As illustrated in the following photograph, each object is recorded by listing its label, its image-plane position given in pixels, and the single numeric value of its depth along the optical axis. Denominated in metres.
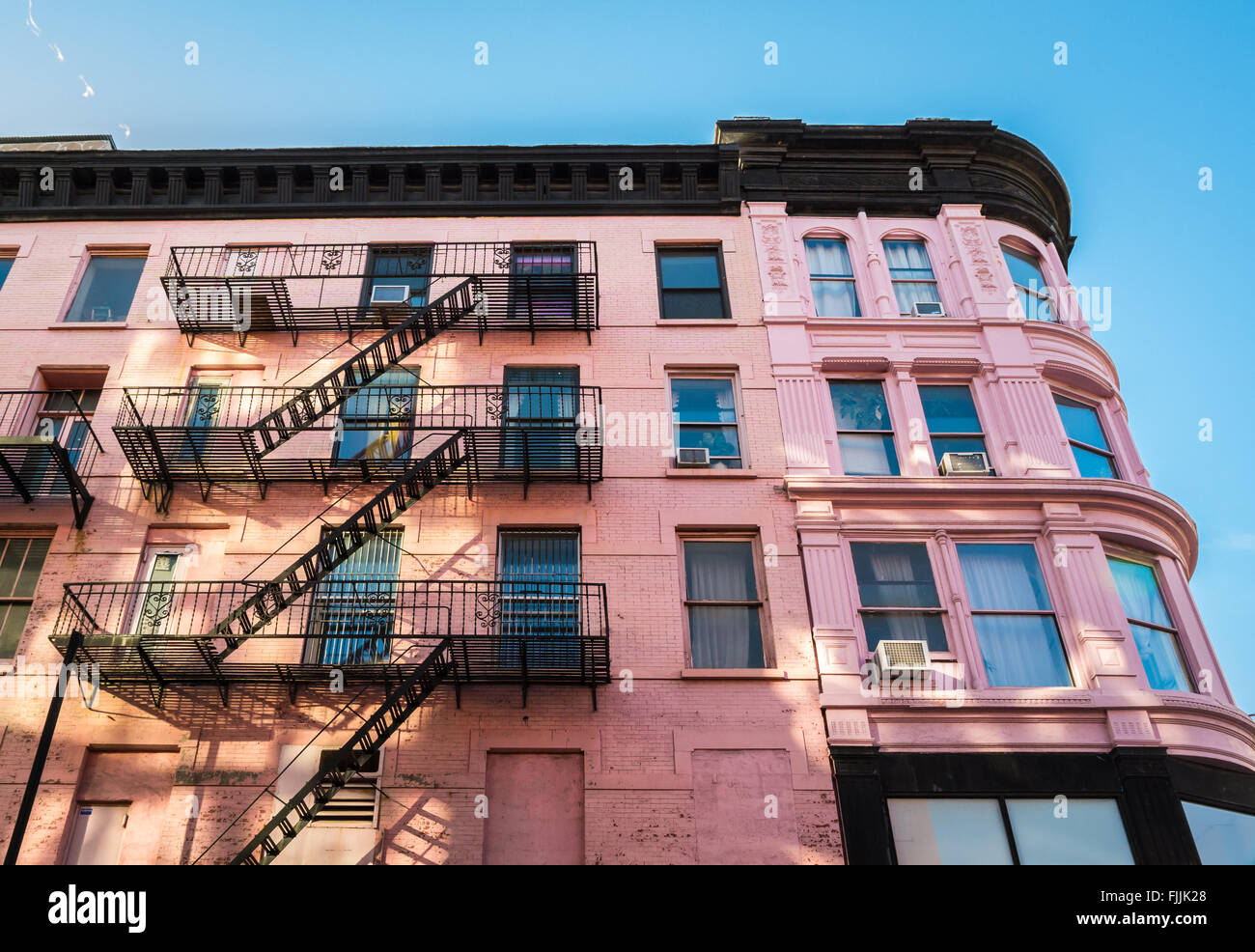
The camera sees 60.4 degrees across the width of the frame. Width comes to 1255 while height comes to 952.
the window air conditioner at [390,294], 19.47
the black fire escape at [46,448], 16.48
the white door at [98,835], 14.01
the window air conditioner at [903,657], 14.91
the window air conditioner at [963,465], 17.19
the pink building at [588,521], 14.28
